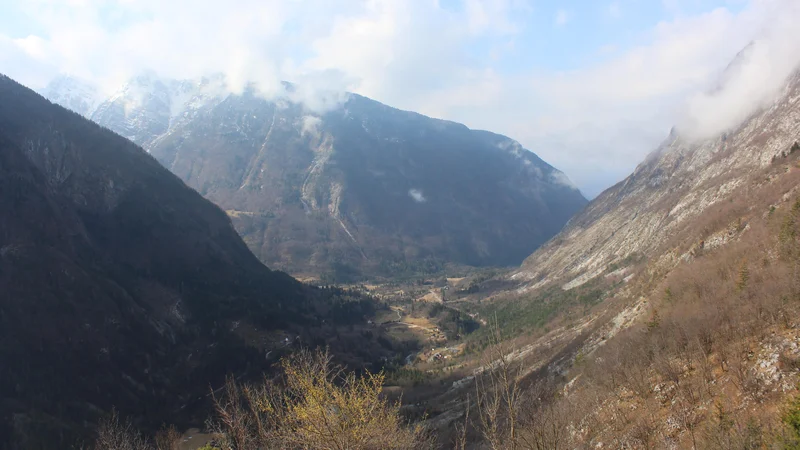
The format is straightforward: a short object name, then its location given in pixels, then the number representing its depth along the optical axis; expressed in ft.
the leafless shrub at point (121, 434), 117.13
